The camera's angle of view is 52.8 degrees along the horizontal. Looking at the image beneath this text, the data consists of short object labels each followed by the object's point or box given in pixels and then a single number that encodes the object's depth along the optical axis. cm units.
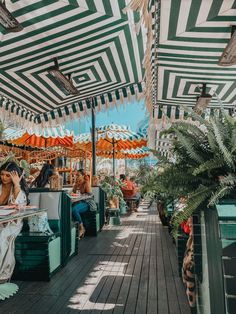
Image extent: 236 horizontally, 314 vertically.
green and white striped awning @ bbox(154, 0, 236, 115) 238
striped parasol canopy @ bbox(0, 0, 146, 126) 314
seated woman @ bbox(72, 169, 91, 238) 461
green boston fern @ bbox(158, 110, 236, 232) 128
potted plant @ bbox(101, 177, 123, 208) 665
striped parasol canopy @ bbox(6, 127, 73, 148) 566
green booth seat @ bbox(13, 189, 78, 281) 275
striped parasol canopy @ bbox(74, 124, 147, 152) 713
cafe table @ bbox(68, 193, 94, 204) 402
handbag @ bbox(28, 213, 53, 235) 289
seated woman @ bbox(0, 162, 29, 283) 251
